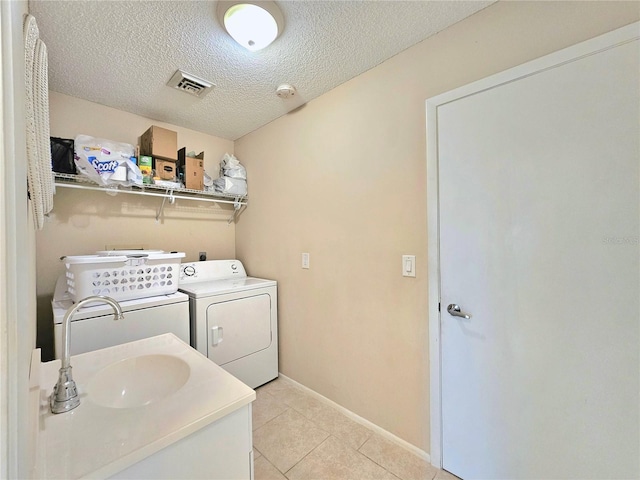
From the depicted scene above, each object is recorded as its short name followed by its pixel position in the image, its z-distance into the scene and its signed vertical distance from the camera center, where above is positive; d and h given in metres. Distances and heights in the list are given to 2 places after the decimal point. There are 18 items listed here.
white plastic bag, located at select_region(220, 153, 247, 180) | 2.63 +0.73
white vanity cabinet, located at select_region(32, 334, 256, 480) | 0.69 -0.55
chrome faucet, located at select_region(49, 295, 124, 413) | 0.85 -0.46
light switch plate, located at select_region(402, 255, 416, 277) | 1.55 -0.16
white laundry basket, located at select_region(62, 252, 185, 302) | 1.56 -0.21
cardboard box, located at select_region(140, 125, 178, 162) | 2.14 +0.82
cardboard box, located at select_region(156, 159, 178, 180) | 2.19 +0.61
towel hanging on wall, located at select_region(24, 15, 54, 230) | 0.61 +0.35
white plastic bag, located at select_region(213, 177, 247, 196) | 2.56 +0.55
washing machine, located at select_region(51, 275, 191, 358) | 1.48 -0.49
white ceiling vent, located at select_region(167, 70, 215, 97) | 1.77 +1.12
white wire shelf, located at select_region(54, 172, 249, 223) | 1.84 +0.43
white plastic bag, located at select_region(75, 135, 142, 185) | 1.80 +0.57
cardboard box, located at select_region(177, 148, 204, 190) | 2.32 +0.64
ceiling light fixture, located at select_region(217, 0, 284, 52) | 1.23 +1.08
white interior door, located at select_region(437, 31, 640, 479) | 1.00 -0.16
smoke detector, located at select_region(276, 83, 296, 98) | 1.89 +1.09
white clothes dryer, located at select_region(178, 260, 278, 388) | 1.96 -0.63
